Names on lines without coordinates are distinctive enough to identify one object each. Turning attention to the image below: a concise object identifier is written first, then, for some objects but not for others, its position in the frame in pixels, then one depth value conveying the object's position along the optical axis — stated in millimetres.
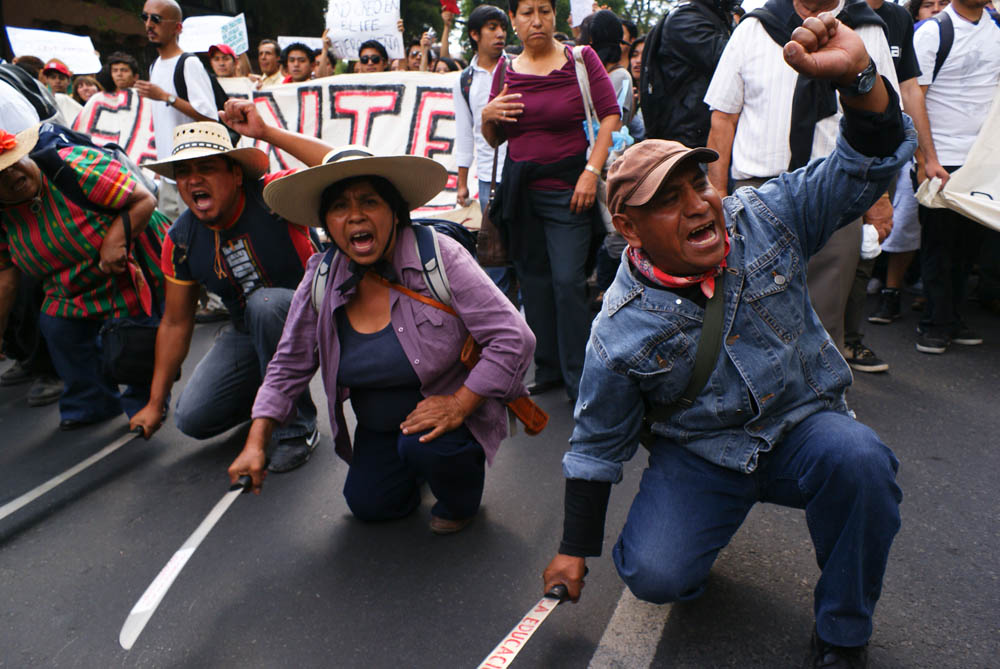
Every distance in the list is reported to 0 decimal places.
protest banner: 7098
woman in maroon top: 3572
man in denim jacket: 1826
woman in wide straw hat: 2561
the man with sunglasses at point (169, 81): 5016
